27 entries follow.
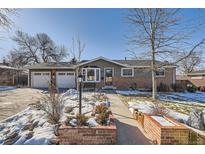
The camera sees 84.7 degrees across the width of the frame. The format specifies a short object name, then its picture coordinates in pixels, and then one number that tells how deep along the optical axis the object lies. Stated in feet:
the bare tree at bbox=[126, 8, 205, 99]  18.58
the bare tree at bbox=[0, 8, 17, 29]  11.98
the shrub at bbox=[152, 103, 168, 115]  10.41
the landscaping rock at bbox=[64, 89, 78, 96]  23.96
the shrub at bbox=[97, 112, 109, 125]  7.92
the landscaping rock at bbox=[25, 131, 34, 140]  8.54
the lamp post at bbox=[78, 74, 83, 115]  11.22
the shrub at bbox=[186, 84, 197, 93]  32.38
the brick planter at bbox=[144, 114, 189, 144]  7.12
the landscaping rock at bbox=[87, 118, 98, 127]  7.71
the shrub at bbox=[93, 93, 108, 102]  18.43
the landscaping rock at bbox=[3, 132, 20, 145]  8.34
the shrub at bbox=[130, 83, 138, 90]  32.59
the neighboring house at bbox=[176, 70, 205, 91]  36.56
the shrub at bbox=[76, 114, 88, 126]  7.66
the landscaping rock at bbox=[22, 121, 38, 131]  10.04
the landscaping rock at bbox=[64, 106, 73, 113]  13.23
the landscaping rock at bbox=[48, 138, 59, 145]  7.60
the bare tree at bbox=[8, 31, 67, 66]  55.66
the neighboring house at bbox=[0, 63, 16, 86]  35.84
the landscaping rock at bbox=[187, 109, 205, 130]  10.40
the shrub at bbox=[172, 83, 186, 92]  32.05
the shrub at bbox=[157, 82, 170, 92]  31.45
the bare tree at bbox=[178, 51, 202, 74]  17.52
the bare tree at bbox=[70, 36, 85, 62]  22.03
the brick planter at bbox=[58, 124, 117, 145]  7.18
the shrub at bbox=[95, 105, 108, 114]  9.99
